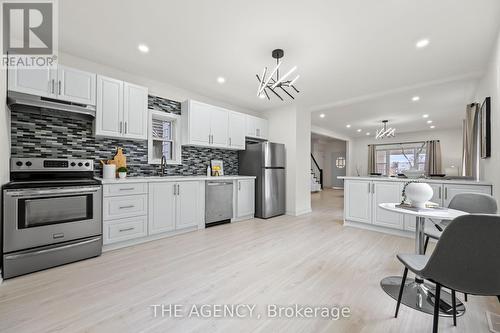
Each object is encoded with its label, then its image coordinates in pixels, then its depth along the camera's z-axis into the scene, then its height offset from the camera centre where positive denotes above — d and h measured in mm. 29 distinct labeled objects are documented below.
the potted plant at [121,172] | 3189 -105
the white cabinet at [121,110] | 2945 +810
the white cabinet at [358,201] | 3873 -631
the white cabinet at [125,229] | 2730 -856
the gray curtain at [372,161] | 10469 +297
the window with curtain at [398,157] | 9445 +492
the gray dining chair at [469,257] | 1074 -470
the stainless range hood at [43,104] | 2352 +716
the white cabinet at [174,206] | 3170 -638
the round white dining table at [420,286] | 1666 -1076
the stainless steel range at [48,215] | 2045 -541
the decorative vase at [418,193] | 1989 -241
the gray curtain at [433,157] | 8789 +434
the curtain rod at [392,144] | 9616 +1111
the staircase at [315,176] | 10301 -499
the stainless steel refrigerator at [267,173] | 4668 -163
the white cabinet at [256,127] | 4996 +944
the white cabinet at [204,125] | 3982 +801
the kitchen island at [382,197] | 3146 -511
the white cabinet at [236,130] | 4637 +796
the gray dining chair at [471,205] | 2033 -368
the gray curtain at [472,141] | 3674 +481
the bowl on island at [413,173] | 3443 -92
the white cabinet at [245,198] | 4406 -687
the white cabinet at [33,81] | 2344 +943
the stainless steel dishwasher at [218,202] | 3902 -684
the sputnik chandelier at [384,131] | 7401 +1256
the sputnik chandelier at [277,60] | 2680 +1472
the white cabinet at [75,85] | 2623 +1006
